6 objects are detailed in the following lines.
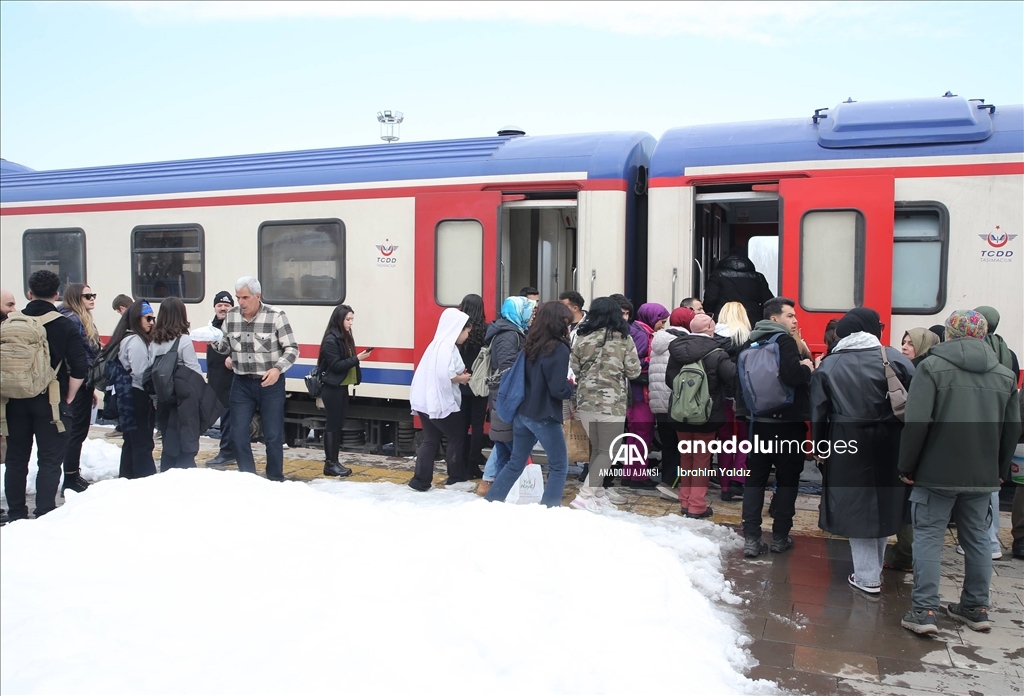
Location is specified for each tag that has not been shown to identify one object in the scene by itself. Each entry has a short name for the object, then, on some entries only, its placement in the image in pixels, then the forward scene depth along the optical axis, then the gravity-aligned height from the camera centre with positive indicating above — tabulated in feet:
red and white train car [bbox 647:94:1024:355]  22.25 +2.79
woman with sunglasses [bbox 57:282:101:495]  23.24 -2.65
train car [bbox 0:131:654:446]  26.66 +2.51
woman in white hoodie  23.72 -2.54
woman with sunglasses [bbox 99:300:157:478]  22.74 -2.30
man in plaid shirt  23.39 -1.55
